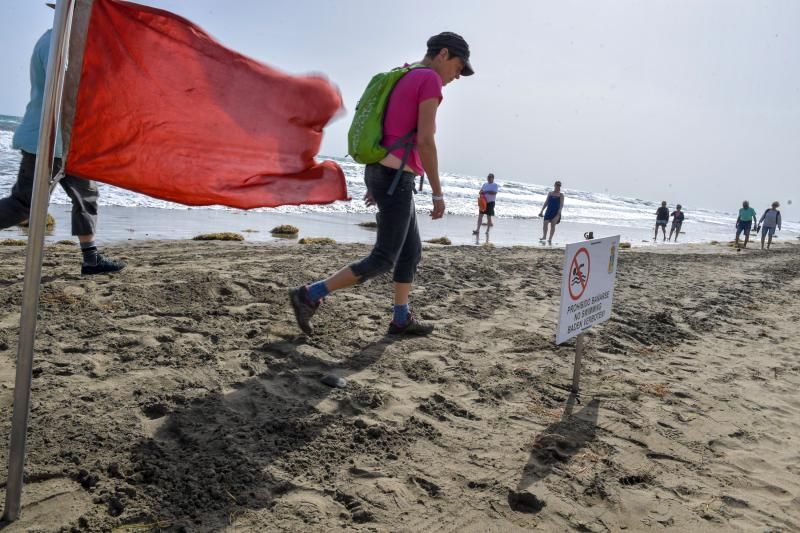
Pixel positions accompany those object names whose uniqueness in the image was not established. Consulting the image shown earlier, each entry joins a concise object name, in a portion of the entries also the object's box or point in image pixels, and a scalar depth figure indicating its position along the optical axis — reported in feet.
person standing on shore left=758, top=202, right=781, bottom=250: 69.12
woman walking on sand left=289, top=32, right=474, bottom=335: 11.10
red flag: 6.38
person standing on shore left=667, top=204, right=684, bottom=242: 77.05
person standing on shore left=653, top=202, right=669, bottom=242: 74.69
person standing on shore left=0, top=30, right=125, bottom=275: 12.69
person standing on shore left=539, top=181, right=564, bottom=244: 50.29
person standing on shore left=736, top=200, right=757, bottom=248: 68.59
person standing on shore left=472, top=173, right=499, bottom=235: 52.19
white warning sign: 10.41
